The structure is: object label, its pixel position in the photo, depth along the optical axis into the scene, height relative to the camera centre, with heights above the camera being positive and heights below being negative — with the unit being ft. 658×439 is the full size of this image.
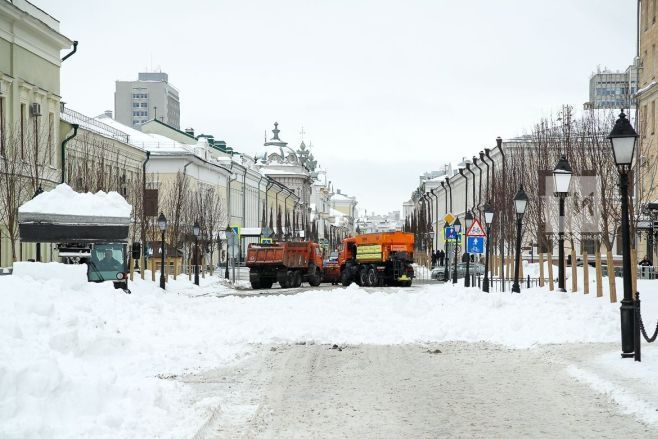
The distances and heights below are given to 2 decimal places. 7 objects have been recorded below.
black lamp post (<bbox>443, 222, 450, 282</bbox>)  180.91 -3.14
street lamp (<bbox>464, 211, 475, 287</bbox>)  124.77 +4.37
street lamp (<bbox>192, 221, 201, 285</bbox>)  156.88 -0.95
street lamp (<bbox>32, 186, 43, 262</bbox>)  113.60 +7.74
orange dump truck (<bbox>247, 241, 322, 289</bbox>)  162.30 -1.54
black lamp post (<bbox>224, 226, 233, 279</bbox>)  165.13 +4.19
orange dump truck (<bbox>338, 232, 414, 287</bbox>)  161.79 -0.62
